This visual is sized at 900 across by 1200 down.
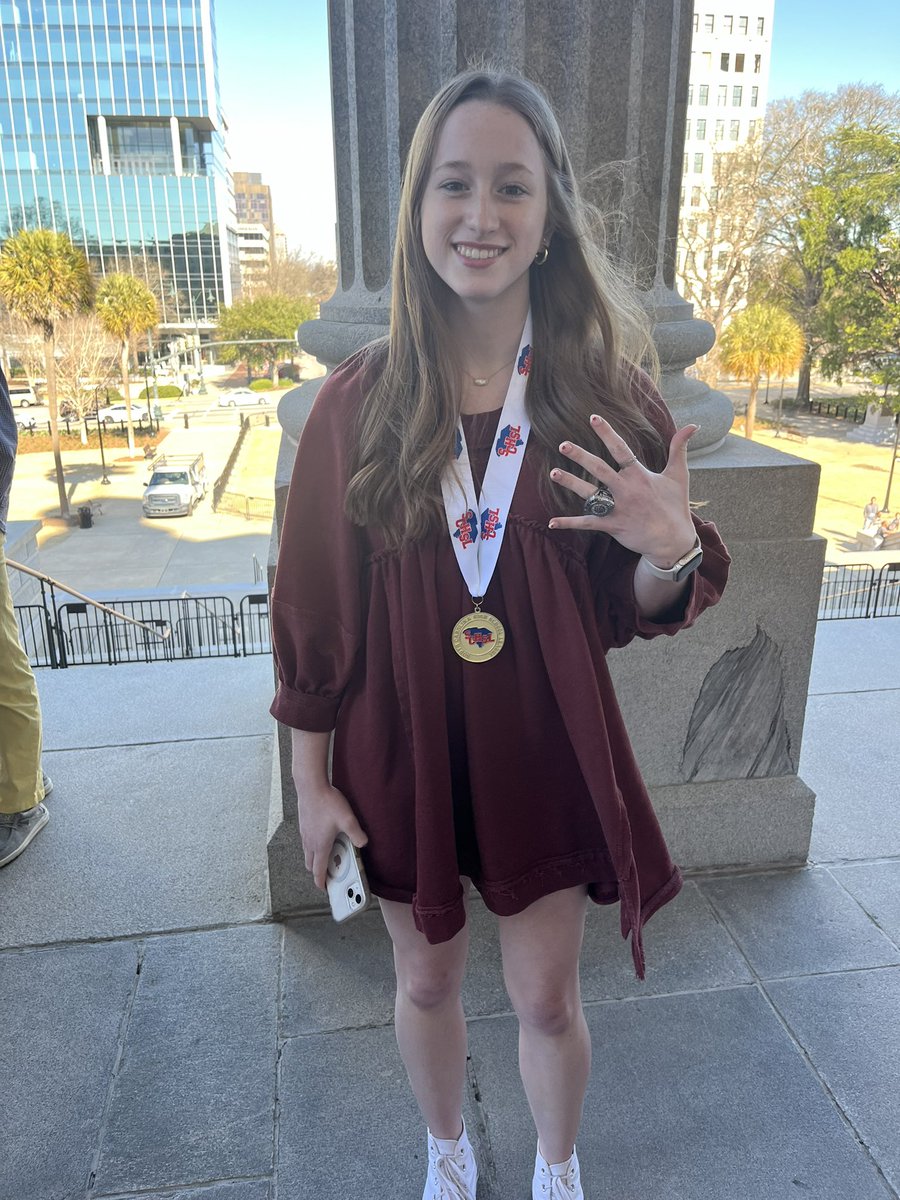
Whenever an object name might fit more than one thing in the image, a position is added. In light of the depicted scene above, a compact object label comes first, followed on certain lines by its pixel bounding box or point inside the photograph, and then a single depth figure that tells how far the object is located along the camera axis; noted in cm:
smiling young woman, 161
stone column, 303
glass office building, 8994
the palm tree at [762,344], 4125
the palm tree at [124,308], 4881
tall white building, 7638
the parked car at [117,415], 5512
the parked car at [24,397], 5847
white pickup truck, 3456
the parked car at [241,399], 6300
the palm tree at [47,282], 3666
